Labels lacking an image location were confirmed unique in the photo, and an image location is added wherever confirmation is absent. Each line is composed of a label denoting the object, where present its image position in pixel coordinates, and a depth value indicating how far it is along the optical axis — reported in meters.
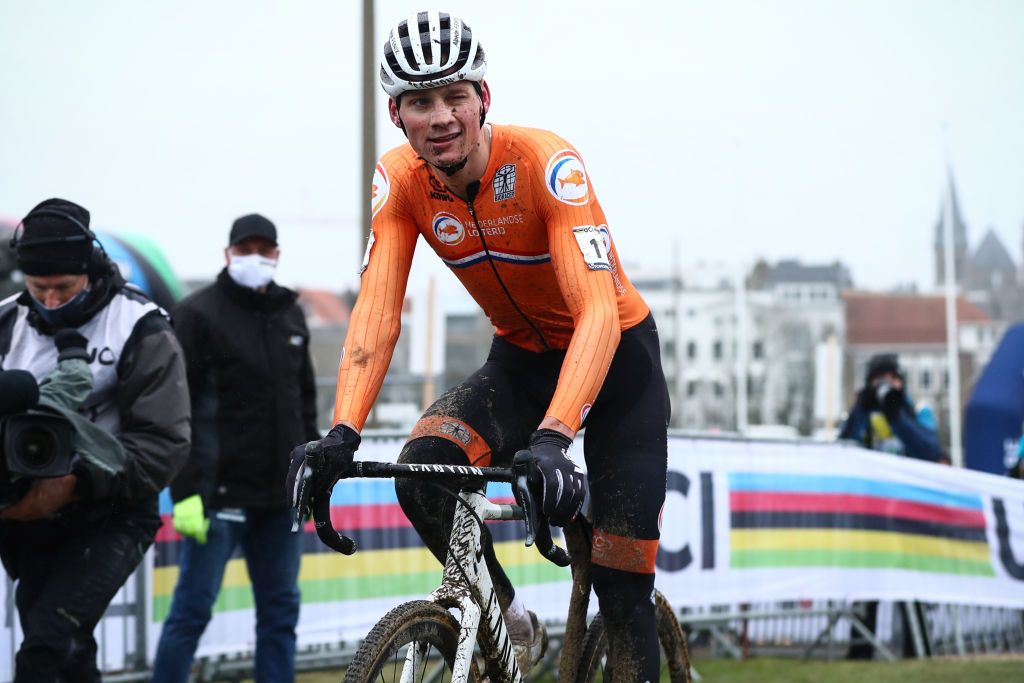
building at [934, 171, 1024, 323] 162.25
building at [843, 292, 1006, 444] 128.75
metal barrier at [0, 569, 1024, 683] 10.14
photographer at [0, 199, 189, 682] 4.90
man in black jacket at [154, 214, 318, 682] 6.92
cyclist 4.19
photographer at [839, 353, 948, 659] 10.56
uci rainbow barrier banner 9.64
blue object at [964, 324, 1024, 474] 12.41
